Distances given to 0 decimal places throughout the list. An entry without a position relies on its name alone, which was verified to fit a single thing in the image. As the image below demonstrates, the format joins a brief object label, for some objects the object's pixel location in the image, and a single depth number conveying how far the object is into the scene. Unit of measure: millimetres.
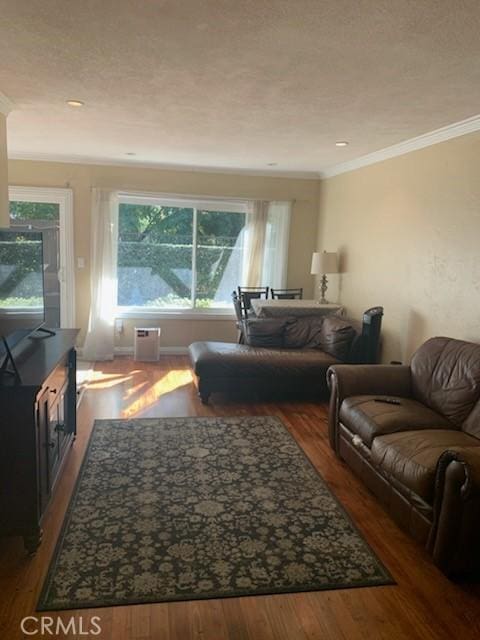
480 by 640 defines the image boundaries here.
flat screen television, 2415
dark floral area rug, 2111
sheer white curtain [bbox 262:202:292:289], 6457
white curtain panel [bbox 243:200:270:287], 6344
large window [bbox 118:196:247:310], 6277
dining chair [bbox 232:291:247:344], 5656
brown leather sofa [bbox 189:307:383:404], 4543
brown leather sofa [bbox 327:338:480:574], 2145
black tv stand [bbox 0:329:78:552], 2164
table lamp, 5652
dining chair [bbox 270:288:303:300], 6379
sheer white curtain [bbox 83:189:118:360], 5939
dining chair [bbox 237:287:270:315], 6008
